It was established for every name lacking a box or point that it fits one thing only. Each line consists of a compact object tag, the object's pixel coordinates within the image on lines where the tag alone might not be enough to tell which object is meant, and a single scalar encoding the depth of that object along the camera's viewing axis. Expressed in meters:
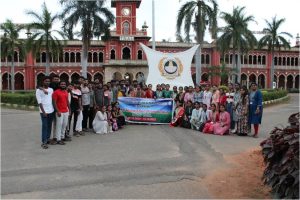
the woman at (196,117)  11.25
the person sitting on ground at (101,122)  10.52
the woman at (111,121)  10.86
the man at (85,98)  10.43
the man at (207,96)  11.67
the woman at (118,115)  11.43
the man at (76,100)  9.70
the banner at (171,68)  14.23
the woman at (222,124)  10.41
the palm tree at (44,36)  30.23
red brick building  43.78
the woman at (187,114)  11.66
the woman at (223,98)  11.20
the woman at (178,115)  11.98
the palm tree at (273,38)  39.12
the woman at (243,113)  10.32
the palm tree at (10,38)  36.50
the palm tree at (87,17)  26.52
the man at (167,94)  12.80
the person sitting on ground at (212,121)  10.66
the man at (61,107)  8.55
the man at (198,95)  11.92
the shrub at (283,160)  4.36
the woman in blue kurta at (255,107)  10.12
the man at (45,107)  8.18
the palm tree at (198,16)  25.14
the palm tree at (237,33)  32.84
